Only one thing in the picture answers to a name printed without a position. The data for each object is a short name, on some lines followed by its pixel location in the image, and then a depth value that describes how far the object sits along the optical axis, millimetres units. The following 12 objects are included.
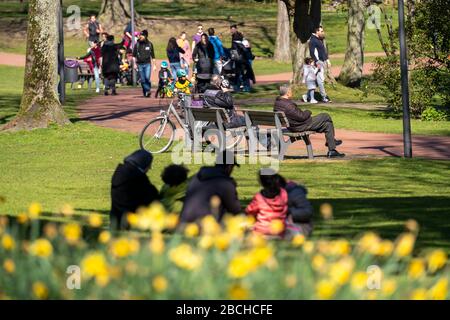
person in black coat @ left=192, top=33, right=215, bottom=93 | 51482
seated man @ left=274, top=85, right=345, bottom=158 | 29985
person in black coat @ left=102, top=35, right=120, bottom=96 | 50508
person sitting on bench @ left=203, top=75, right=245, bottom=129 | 31052
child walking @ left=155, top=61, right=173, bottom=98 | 45430
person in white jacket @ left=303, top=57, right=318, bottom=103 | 46612
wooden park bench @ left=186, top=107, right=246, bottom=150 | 30613
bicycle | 31423
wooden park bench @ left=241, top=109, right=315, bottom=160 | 29707
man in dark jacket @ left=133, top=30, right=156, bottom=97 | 49024
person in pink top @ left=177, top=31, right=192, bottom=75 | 57655
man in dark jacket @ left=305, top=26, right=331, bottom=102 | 47679
